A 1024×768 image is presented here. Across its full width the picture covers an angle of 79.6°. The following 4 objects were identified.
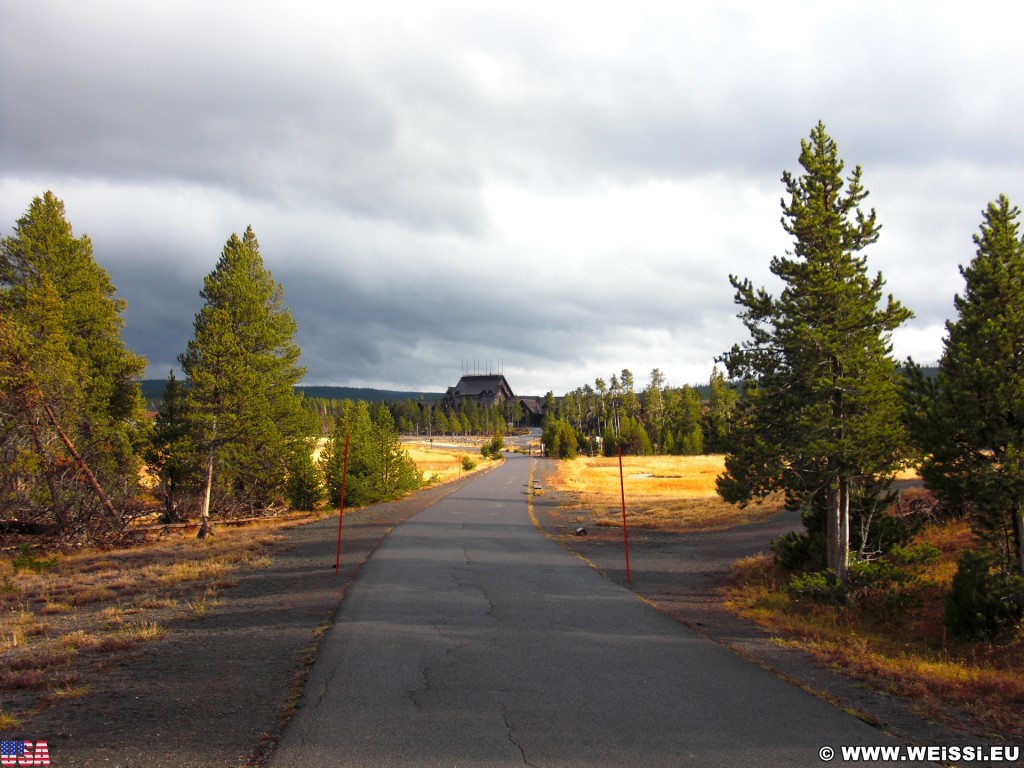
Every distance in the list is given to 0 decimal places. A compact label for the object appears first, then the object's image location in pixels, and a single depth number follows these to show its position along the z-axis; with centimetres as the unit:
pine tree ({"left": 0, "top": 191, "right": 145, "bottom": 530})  2247
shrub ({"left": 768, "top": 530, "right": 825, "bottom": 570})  1405
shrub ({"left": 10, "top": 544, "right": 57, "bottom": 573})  2053
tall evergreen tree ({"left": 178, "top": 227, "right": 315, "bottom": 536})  2620
